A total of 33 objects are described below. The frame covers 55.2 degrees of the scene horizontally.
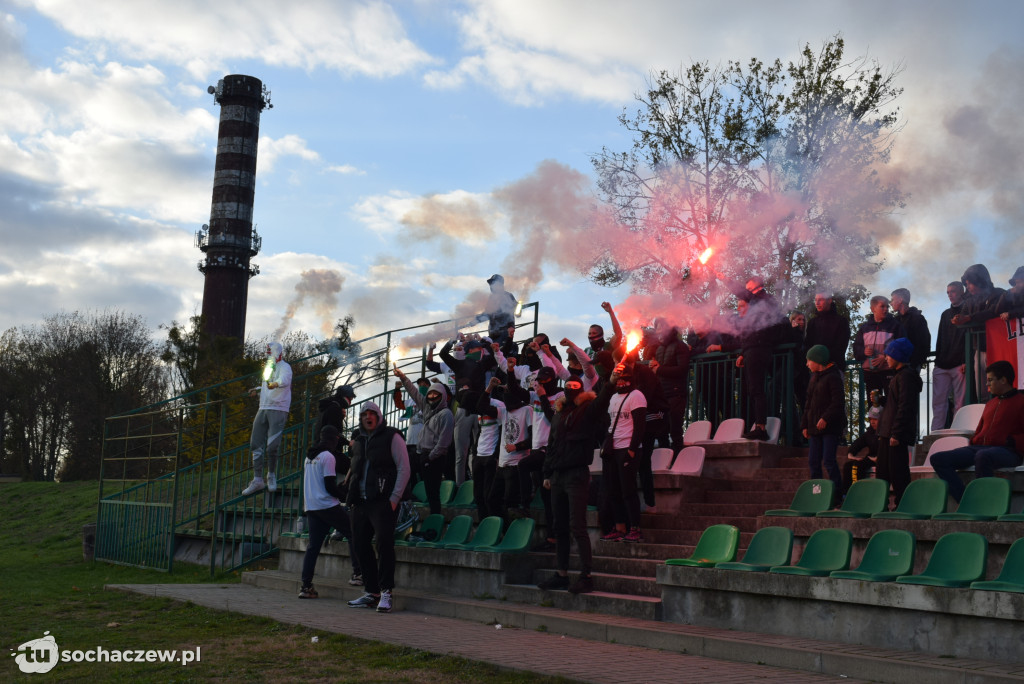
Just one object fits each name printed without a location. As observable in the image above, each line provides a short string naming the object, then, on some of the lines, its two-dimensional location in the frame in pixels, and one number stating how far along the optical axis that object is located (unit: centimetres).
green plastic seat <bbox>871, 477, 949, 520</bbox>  848
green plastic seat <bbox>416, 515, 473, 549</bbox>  1141
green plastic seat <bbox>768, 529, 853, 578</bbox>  786
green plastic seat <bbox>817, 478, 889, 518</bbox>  896
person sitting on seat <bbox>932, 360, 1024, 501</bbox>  875
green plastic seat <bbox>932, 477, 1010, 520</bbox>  805
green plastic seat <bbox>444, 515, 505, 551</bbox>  1093
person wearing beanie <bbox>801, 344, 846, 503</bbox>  993
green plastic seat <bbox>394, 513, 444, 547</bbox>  1206
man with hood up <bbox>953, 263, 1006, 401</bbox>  1120
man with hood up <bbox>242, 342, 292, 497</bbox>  1433
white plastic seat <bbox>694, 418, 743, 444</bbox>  1289
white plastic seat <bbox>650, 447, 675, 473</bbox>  1214
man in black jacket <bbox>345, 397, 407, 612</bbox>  1026
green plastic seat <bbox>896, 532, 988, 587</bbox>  703
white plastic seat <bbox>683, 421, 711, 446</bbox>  1335
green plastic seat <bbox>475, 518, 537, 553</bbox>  1057
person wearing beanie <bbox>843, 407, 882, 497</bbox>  996
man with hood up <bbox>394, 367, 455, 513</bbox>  1302
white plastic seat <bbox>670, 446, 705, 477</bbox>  1171
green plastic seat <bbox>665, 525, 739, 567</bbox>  867
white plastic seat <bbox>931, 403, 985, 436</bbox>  1066
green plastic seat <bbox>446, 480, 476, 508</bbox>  1280
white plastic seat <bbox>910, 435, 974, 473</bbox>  974
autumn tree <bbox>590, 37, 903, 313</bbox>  1608
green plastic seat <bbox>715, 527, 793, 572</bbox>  833
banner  1082
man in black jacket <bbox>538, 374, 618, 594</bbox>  964
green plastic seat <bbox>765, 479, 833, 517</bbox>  941
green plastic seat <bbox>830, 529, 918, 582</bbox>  742
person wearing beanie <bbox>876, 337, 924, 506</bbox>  923
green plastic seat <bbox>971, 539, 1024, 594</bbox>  678
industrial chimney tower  5597
